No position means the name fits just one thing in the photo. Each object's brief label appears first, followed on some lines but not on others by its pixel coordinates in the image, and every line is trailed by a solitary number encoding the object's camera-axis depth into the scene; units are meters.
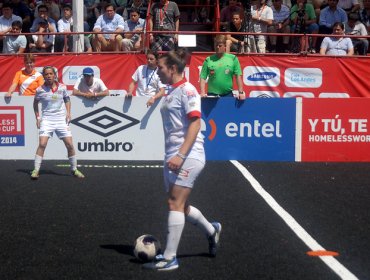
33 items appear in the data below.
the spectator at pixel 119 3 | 23.36
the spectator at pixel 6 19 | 21.91
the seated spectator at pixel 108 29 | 20.83
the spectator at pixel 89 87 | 16.25
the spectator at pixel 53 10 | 22.94
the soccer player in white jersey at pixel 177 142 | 7.82
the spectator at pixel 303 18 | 21.67
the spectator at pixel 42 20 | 21.78
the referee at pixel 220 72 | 15.94
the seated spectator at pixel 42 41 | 21.19
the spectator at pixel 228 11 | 21.28
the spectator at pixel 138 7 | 21.86
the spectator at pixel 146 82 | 16.81
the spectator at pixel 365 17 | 22.70
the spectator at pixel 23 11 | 22.89
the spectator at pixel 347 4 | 22.56
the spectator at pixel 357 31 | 21.17
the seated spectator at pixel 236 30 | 20.38
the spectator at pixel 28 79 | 17.62
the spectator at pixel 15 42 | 21.08
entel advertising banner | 16.19
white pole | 20.45
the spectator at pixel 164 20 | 20.17
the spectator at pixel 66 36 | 21.11
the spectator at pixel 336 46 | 20.48
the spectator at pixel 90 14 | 23.48
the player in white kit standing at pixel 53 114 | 14.29
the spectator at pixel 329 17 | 21.59
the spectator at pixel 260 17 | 21.12
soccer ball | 8.13
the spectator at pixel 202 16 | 23.52
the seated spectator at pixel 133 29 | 20.67
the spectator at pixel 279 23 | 21.38
